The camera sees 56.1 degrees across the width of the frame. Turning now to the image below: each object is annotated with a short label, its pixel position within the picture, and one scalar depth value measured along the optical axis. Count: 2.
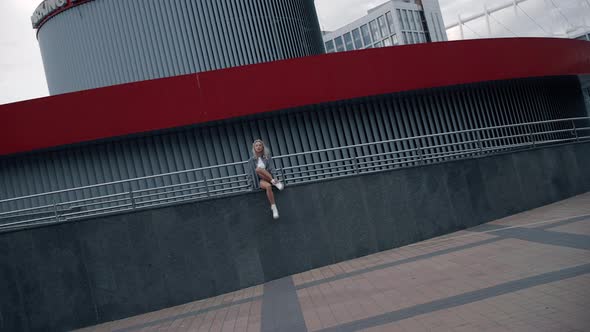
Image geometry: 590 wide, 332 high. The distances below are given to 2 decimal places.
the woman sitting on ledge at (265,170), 10.30
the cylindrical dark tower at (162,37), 17.52
